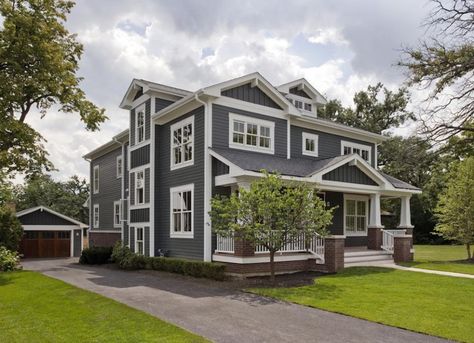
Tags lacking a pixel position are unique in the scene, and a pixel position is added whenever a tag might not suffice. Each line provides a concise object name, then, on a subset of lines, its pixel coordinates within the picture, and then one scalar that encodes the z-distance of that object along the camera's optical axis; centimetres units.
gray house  1627
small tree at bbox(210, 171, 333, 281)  1294
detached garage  3142
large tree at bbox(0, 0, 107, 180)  1714
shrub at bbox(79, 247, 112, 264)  2316
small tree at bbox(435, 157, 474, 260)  2047
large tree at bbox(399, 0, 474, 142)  1457
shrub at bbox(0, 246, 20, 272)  2032
